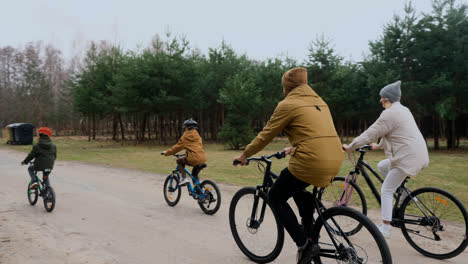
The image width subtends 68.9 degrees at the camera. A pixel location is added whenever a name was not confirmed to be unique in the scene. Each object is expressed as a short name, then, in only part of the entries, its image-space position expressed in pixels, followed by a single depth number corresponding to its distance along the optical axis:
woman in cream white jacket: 4.20
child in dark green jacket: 7.14
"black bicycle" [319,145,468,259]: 4.05
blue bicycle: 6.45
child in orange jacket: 6.78
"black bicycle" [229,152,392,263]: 2.97
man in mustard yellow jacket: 3.09
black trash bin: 34.09
